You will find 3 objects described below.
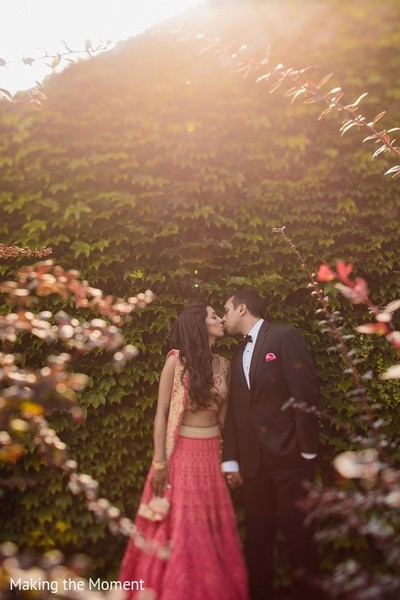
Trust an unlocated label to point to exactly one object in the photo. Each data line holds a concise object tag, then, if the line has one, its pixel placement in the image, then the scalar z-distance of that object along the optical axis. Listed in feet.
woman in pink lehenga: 12.56
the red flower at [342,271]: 9.44
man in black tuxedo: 13.32
